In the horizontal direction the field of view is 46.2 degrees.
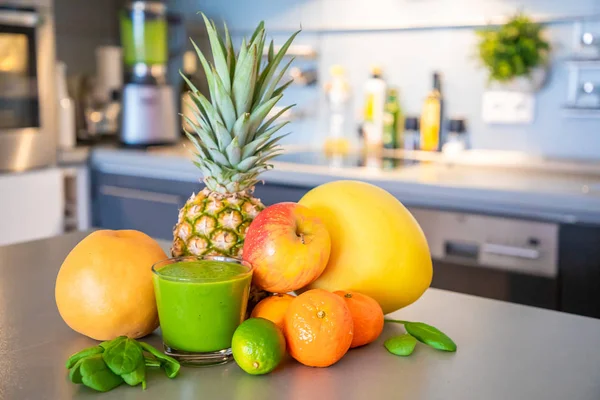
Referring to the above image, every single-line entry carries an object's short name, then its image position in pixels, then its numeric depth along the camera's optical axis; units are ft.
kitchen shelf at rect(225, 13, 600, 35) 7.70
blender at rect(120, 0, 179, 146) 9.52
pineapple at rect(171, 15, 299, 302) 3.00
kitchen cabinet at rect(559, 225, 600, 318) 6.07
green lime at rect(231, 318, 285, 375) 2.45
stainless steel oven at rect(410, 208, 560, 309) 6.30
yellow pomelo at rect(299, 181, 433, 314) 2.98
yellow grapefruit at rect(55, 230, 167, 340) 2.73
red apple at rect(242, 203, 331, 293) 2.74
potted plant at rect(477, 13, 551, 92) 7.74
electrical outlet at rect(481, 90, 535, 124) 8.02
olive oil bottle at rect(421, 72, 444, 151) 8.63
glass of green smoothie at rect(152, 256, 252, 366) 2.53
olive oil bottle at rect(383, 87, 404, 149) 9.07
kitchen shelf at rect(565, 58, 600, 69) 7.49
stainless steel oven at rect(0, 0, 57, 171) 8.26
